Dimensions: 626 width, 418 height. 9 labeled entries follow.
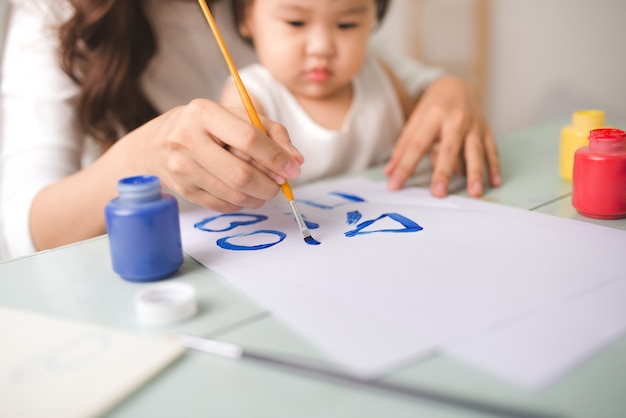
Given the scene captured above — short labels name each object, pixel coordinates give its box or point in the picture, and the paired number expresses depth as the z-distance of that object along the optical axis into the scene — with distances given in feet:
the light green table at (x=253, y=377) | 1.25
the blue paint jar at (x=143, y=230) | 1.81
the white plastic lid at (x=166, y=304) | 1.61
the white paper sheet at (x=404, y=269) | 1.51
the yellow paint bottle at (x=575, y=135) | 2.80
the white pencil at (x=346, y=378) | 1.20
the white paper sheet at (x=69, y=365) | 1.30
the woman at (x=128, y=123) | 2.11
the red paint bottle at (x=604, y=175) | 2.27
